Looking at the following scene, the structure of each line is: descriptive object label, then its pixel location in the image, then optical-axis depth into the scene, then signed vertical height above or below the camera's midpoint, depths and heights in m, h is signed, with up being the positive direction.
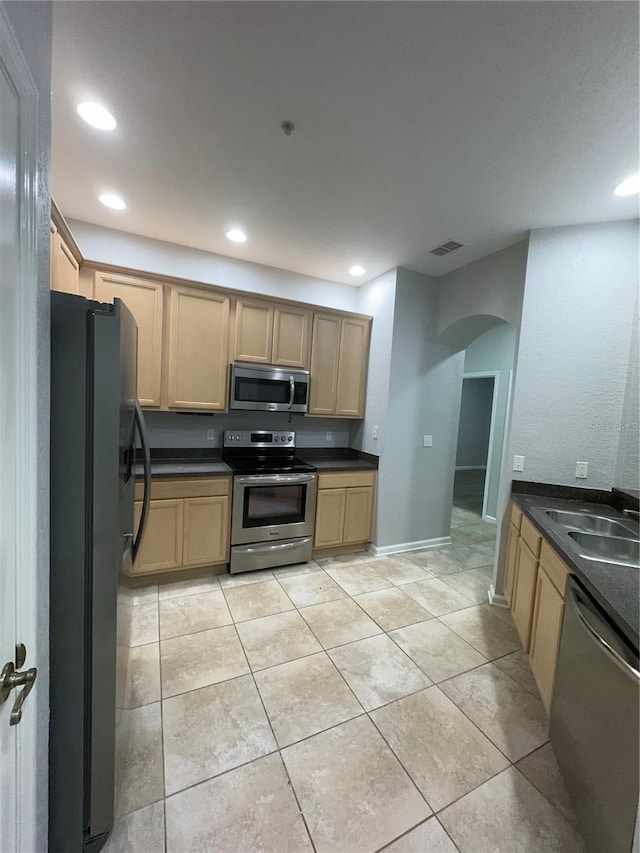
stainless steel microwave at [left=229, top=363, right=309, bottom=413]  2.96 +0.15
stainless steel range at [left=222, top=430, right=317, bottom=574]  2.80 -0.94
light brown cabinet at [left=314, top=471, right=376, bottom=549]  3.17 -0.99
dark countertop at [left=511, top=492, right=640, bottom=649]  1.03 -0.59
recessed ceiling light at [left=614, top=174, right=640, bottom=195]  1.79 +1.37
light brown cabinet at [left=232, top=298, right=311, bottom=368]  2.99 +0.68
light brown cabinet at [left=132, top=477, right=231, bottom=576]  2.53 -1.02
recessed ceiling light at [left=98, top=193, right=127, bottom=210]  2.29 +1.39
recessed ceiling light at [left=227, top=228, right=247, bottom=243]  2.68 +1.41
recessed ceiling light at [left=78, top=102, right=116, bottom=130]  1.55 +1.36
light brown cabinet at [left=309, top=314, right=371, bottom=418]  3.34 +0.47
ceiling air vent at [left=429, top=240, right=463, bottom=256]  2.65 +1.41
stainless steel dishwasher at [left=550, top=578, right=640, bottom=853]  0.94 -1.00
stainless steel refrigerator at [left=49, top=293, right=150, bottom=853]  0.91 -0.44
